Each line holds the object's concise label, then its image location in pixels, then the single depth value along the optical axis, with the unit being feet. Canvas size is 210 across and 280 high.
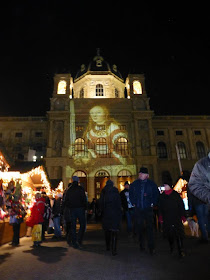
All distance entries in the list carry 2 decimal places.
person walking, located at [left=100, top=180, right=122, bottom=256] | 17.37
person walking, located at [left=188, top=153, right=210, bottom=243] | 8.25
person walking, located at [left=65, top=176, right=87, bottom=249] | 20.30
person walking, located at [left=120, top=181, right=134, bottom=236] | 27.84
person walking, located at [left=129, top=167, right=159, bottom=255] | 16.38
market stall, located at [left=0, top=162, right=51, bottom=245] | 23.63
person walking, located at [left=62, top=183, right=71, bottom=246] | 20.82
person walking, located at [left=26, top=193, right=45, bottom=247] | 22.76
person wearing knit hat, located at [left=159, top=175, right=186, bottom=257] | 15.57
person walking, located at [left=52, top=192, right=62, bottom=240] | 30.14
